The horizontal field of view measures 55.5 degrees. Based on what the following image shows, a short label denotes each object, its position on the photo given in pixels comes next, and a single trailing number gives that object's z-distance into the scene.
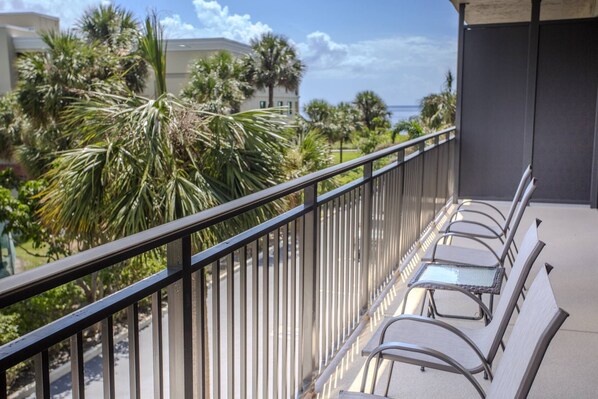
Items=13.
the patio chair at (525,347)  1.08
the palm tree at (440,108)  32.50
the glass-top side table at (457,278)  2.56
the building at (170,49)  33.47
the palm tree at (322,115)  39.59
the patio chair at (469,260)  3.09
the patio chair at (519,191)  3.72
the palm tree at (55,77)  15.26
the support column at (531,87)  7.01
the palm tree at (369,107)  44.00
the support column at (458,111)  7.39
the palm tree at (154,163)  5.46
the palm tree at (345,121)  41.00
